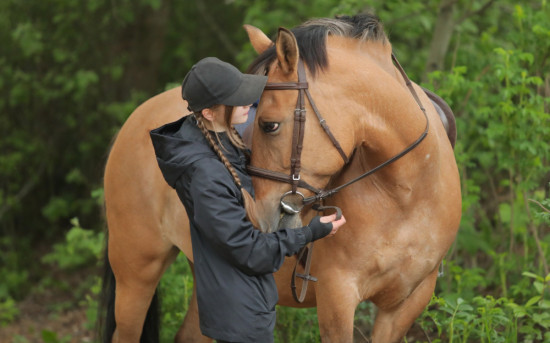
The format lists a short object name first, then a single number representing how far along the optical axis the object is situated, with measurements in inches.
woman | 192.5
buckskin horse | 200.1
